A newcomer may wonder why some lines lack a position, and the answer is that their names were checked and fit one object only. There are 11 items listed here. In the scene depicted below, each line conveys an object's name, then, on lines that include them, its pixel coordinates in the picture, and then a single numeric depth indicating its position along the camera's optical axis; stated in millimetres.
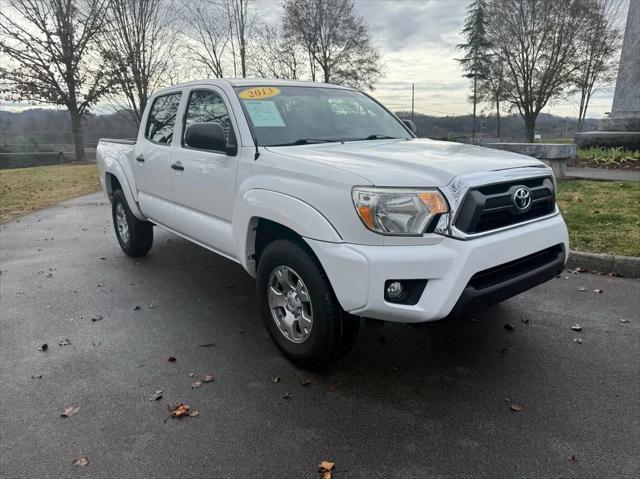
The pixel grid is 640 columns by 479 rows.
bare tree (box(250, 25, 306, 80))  23906
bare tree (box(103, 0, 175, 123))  21281
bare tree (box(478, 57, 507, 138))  27250
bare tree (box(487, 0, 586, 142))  23984
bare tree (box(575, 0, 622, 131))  23469
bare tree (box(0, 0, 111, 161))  21344
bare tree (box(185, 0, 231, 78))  21719
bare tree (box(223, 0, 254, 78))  20797
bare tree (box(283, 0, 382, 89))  25062
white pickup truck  2668
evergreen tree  34281
